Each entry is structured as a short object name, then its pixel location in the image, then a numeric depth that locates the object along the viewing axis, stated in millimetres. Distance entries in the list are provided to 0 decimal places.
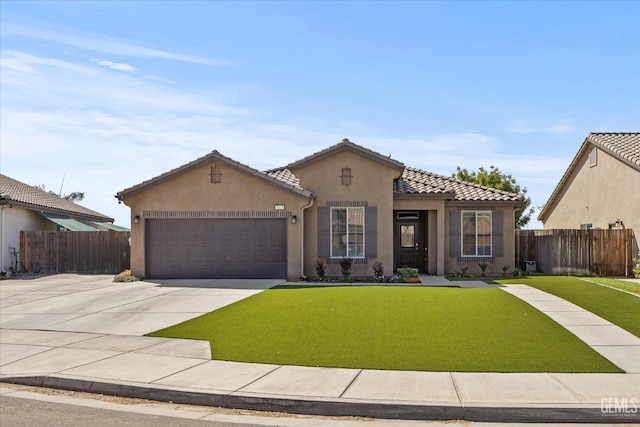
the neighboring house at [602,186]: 24953
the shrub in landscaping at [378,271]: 22120
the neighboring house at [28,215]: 26750
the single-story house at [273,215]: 22469
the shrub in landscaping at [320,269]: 22312
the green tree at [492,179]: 49750
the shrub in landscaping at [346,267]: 22484
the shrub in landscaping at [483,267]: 23750
